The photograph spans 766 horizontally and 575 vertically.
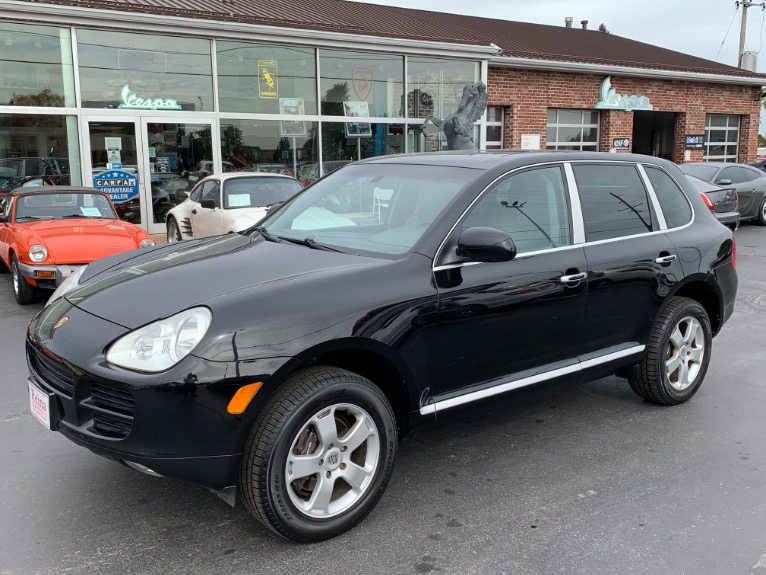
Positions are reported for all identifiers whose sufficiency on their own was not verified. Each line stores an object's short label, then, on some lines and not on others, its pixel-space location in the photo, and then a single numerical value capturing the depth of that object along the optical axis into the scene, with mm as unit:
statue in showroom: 15859
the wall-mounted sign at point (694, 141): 23375
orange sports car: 7559
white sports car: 9641
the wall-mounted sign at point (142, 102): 13531
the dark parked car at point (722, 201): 12927
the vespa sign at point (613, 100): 21031
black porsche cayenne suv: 2746
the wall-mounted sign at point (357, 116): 16234
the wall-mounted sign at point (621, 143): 21547
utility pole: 33750
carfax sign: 13406
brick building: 12758
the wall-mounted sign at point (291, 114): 15375
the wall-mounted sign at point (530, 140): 19528
